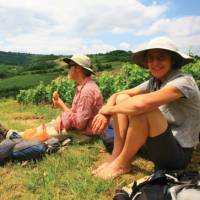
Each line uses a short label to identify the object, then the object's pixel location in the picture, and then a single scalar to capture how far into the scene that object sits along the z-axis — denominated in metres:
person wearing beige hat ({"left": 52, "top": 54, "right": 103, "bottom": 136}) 3.55
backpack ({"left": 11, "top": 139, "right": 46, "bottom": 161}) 3.12
